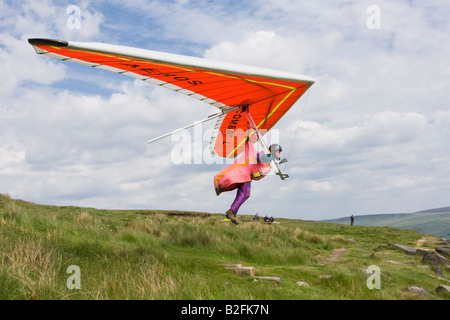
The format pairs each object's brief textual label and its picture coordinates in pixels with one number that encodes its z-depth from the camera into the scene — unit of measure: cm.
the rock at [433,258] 1209
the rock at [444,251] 1465
